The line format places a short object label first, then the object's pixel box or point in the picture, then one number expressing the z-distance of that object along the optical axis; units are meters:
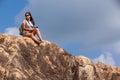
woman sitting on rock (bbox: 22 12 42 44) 14.76
